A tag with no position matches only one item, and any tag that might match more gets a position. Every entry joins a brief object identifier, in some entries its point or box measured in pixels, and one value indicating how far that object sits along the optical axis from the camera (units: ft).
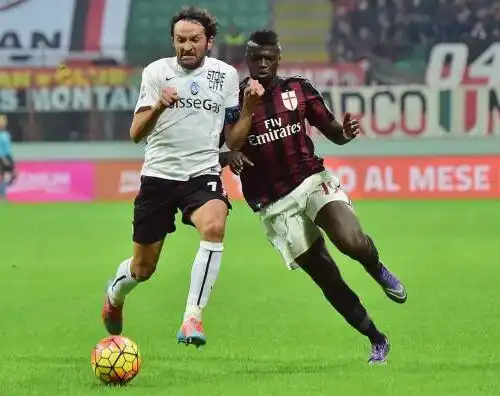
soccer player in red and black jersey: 43.57
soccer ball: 38.29
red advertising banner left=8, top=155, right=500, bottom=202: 146.20
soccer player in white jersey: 42.52
